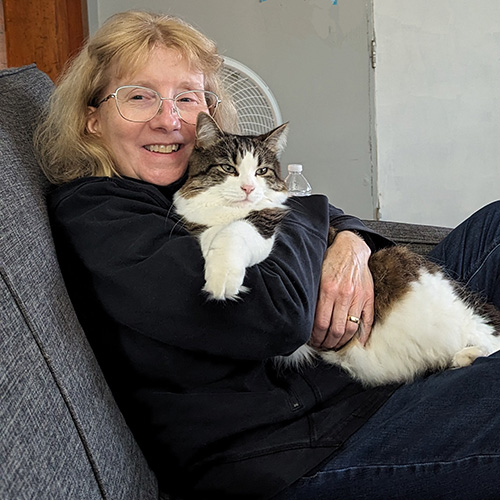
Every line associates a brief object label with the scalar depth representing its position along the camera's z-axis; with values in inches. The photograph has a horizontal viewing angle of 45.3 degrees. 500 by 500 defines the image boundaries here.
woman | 42.1
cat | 53.1
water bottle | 120.6
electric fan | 95.2
